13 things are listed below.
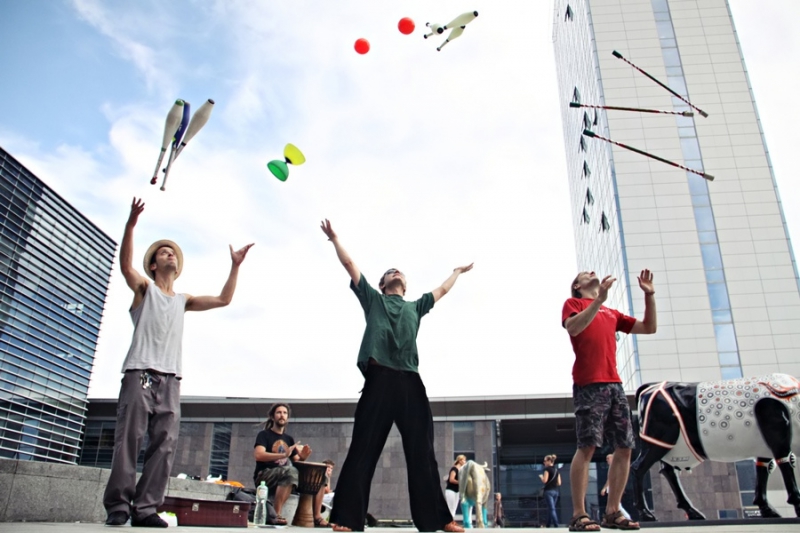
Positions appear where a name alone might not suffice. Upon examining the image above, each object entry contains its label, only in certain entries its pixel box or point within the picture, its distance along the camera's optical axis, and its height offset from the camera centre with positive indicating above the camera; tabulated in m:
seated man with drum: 8.62 +0.52
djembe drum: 9.27 +0.15
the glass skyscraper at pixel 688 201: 45.38 +22.73
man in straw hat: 4.53 +0.78
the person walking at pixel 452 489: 15.25 +0.23
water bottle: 8.16 -0.08
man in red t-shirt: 5.01 +0.78
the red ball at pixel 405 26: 10.40 +7.45
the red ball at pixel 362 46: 9.61 +6.59
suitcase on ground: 6.60 -0.13
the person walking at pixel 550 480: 15.31 +0.43
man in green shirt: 4.60 +0.55
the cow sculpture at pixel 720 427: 6.85 +0.79
